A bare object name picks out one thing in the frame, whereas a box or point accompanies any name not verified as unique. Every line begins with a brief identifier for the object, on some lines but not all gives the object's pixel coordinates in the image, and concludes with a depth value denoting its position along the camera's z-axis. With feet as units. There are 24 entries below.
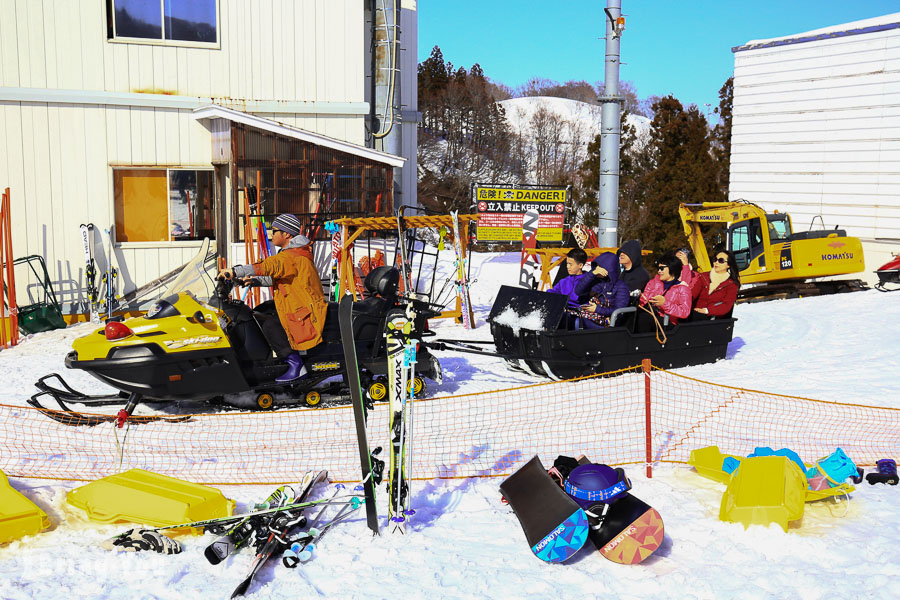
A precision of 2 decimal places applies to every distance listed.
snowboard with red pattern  13.29
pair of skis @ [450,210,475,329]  36.09
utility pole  39.19
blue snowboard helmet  13.80
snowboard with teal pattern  13.32
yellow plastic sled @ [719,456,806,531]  14.30
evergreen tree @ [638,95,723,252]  91.71
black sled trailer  25.70
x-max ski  14.14
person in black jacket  29.04
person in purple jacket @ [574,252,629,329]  26.96
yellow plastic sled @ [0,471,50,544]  13.73
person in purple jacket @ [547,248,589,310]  27.53
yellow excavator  49.14
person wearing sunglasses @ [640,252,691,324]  27.27
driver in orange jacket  21.98
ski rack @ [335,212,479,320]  35.32
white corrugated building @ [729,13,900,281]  61.26
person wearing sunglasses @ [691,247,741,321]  29.14
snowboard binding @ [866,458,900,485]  16.66
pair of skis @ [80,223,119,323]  38.47
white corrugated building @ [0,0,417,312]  38.32
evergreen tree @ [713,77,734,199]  96.02
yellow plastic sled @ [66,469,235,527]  14.23
